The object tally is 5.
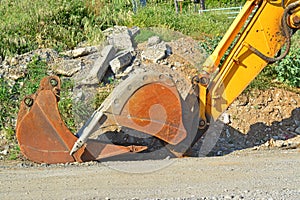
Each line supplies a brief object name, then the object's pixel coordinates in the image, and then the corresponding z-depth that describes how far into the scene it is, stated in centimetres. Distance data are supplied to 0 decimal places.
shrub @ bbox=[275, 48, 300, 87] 992
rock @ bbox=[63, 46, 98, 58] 1030
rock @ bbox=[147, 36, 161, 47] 1049
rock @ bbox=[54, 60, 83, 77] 980
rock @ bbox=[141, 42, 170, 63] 1004
